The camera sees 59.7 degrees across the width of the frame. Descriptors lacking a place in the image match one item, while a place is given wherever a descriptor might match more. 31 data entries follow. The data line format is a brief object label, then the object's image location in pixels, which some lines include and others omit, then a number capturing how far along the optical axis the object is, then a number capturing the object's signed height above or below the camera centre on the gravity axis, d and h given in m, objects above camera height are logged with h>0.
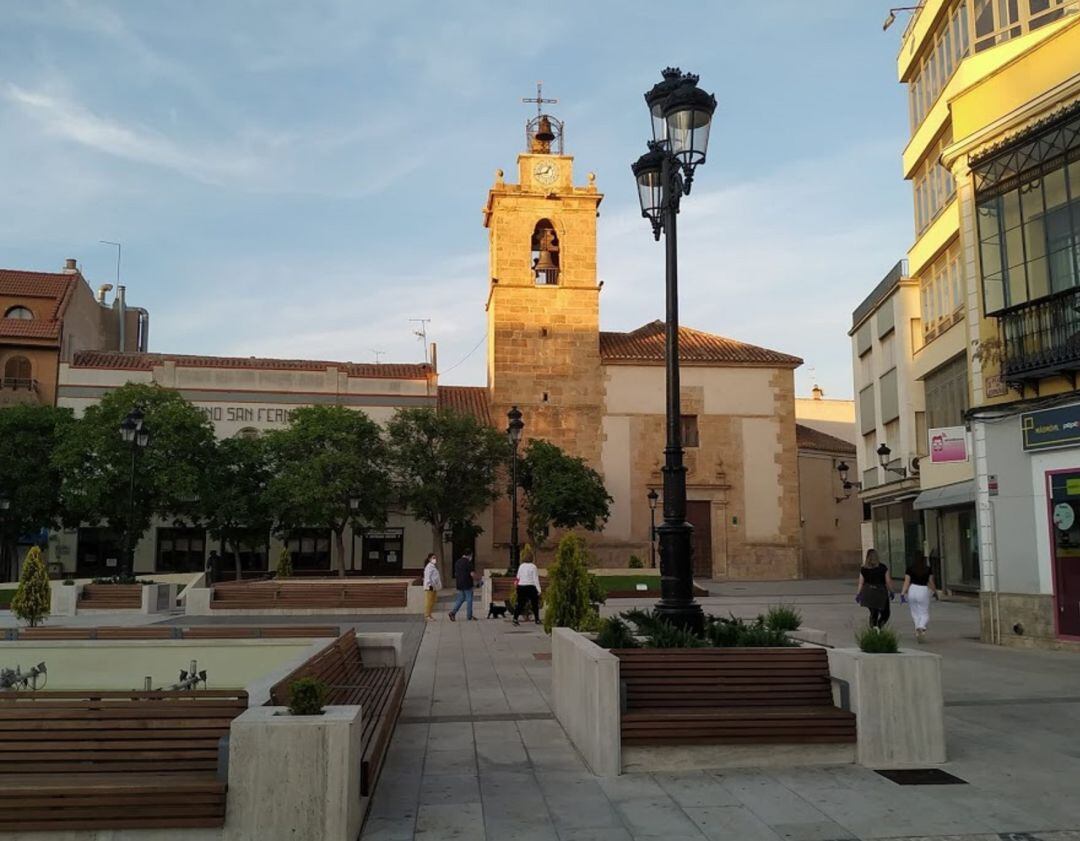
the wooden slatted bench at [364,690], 5.74 -1.28
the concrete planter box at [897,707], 6.81 -1.28
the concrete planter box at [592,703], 6.55 -1.26
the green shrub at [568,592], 13.02 -0.80
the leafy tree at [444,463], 37.53 +2.91
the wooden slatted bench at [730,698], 6.68 -1.22
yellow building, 13.66 +3.52
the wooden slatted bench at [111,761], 4.63 -1.14
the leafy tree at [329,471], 36.03 +2.59
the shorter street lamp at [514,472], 23.90 +1.67
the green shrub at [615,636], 7.49 -0.82
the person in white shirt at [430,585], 21.95 -1.15
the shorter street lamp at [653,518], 39.28 +0.66
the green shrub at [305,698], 5.10 -0.87
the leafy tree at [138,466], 34.94 +2.88
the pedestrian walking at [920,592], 15.45 -1.03
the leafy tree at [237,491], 36.91 +1.89
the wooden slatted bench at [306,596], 23.08 -1.42
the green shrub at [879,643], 7.09 -0.84
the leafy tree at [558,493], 37.62 +1.68
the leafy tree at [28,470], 35.94 +2.74
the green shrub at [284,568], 29.33 -0.92
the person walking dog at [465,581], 21.06 -1.00
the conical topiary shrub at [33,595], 17.27 -0.99
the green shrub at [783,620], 8.48 -0.80
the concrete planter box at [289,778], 4.84 -1.24
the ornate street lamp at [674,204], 8.20 +3.19
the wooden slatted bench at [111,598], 23.33 -1.41
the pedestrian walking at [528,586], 19.47 -1.06
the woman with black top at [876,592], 14.95 -0.97
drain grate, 6.43 -1.71
